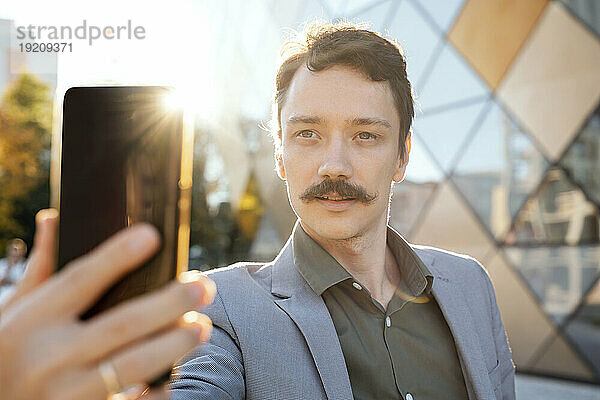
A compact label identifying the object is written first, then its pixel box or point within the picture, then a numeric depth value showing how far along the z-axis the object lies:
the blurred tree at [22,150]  14.51
